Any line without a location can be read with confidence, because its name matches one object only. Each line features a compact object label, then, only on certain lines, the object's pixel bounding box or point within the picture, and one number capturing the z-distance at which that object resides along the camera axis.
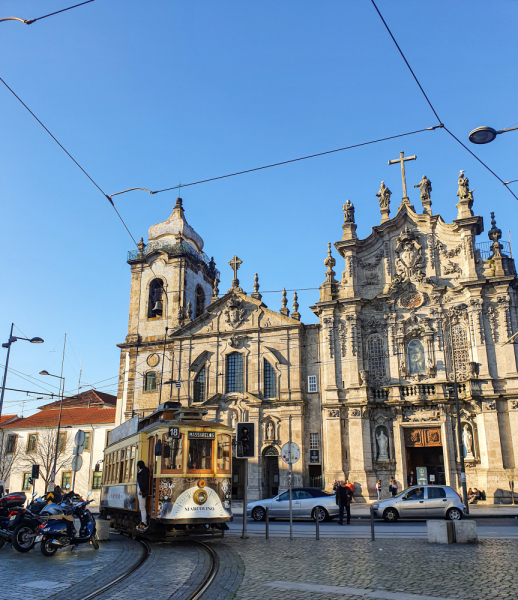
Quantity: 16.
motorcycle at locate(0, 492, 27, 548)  14.55
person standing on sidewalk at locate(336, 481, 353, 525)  20.72
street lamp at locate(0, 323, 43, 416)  26.73
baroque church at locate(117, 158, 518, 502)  30.42
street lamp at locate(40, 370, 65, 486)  30.88
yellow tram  14.52
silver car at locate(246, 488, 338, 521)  22.27
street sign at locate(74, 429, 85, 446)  20.03
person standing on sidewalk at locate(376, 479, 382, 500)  29.72
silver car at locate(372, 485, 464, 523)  20.72
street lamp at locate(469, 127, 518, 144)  11.91
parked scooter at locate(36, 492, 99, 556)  13.23
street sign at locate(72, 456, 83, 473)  19.15
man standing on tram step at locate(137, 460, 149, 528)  15.02
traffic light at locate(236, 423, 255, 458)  15.63
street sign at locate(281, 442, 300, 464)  16.42
